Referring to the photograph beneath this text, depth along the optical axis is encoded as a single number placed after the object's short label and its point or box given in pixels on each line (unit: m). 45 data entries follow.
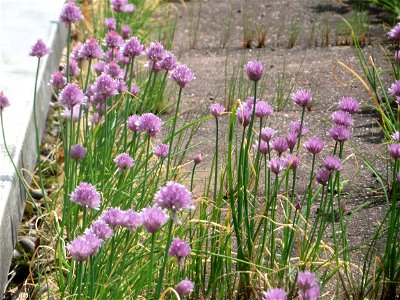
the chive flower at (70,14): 4.90
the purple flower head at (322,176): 3.96
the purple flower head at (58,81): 4.89
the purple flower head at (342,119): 4.06
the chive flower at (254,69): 3.88
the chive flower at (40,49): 4.75
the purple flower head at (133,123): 4.27
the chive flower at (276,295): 2.81
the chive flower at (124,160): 4.25
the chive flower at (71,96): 4.21
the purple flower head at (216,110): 4.15
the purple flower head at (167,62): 4.51
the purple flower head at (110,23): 6.27
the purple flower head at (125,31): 5.98
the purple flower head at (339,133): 3.94
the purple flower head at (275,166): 3.96
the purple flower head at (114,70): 5.03
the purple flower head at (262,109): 4.14
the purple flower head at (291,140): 4.07
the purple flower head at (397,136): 4.30
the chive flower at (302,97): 4.07
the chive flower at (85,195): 3.48
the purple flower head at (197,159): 4.49
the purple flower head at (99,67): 5.40
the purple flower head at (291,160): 4.08
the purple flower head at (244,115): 4.13
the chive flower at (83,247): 3.01
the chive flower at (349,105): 4.27
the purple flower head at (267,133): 4.10
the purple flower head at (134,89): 5.50
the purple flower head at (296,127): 4.29
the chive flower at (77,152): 4.36
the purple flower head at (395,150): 3.93
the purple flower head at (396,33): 4.61
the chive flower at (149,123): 4.01
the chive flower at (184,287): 3.23
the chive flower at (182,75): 4.07
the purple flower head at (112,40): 5.13
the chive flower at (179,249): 3.22
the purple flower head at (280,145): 4.07
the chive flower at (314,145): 3.92
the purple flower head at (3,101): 4.67
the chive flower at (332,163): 3.88
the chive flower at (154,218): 2.94
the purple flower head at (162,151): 4.40
